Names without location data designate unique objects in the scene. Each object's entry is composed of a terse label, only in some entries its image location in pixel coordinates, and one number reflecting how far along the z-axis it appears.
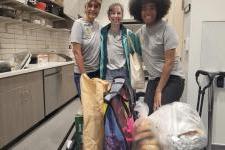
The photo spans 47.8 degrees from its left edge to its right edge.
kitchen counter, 2.79
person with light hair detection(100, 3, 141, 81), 2.23
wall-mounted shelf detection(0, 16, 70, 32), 3.48
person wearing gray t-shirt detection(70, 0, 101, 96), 2.35
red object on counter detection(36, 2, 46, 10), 4.32
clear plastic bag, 1.35
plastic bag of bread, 1.39
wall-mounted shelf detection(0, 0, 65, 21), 3.61
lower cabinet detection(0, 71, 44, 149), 2.80
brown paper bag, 1.43
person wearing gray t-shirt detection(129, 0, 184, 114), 1.99
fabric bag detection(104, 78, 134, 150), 1.34
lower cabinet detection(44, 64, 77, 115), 3.99
